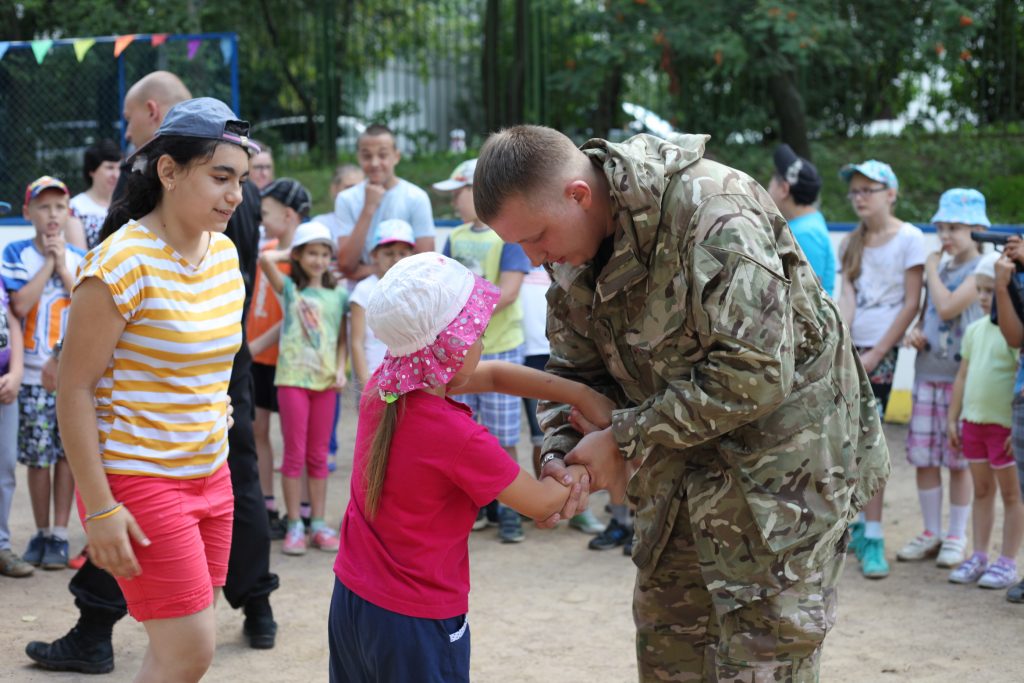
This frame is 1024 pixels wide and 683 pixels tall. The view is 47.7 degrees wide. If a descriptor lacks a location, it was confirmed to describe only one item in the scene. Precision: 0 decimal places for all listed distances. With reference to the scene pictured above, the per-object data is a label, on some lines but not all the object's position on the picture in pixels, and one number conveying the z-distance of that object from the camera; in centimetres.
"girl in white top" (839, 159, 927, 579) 606
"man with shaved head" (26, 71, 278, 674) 425
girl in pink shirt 277
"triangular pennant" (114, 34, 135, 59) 1032
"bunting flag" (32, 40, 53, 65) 1054
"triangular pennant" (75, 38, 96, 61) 1051
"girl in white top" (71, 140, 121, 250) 646
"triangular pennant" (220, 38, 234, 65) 1021
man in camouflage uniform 260
